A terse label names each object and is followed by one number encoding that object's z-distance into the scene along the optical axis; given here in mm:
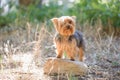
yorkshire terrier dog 5449
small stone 5848
